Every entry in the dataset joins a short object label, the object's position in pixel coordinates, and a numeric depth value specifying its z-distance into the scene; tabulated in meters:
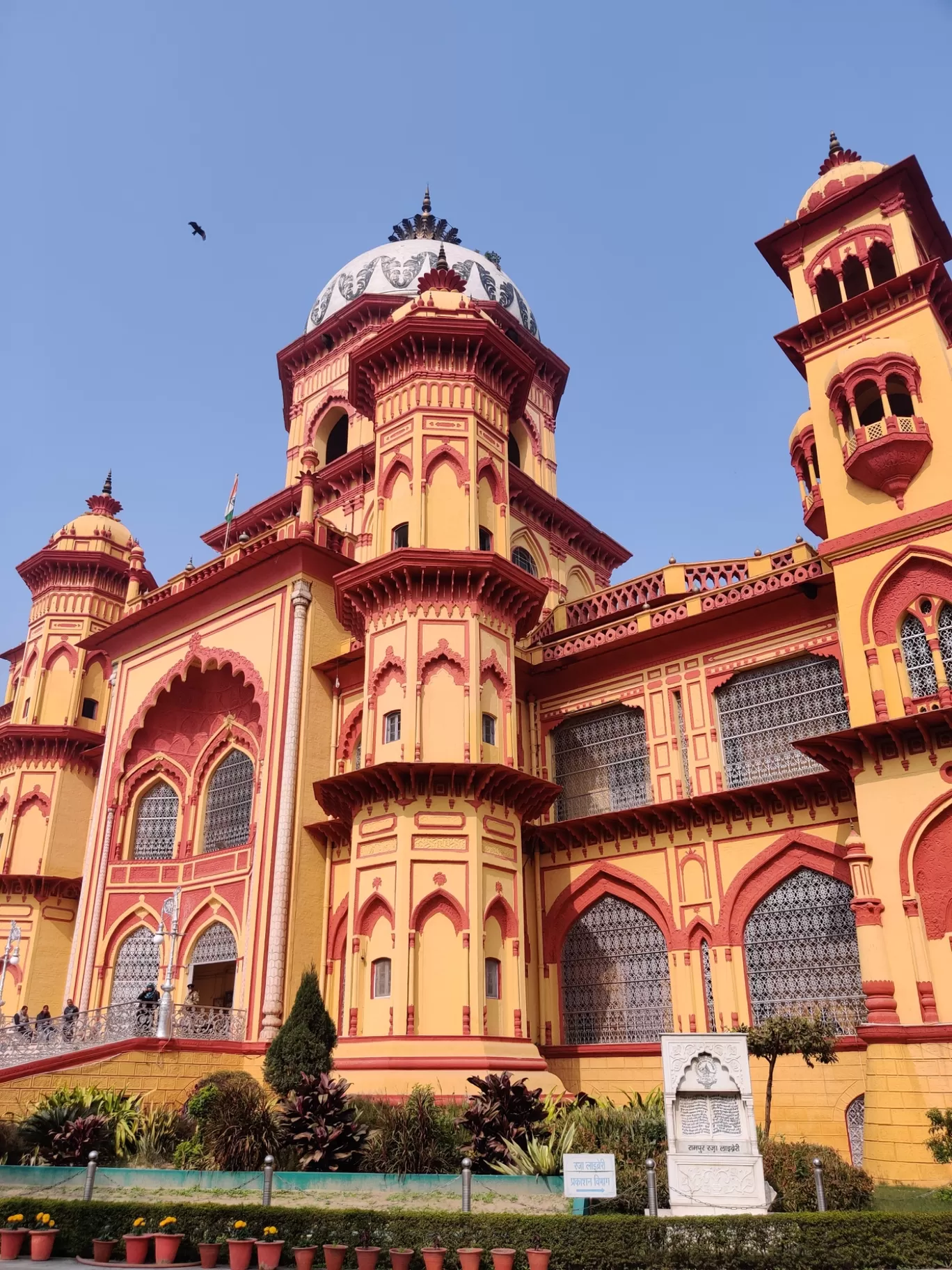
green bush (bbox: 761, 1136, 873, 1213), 10.59
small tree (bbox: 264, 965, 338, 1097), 15.10
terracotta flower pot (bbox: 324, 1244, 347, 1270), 9.05
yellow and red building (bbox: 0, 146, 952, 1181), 15.84
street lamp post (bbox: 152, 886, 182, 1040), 18.25
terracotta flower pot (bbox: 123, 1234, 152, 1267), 9.77
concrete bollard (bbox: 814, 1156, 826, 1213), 9.52
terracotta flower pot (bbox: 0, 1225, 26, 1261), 10.09
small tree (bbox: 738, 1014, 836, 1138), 13.34
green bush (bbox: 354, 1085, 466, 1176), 11.98
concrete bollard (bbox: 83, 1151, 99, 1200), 10.84
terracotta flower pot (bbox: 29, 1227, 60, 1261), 10.06
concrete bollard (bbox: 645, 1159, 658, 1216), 9.32
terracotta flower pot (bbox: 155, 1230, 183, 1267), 9.73
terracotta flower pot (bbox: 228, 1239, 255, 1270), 9.34
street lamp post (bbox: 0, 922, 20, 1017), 23.77
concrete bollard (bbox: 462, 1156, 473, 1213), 9.84
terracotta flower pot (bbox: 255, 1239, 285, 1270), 9.36
